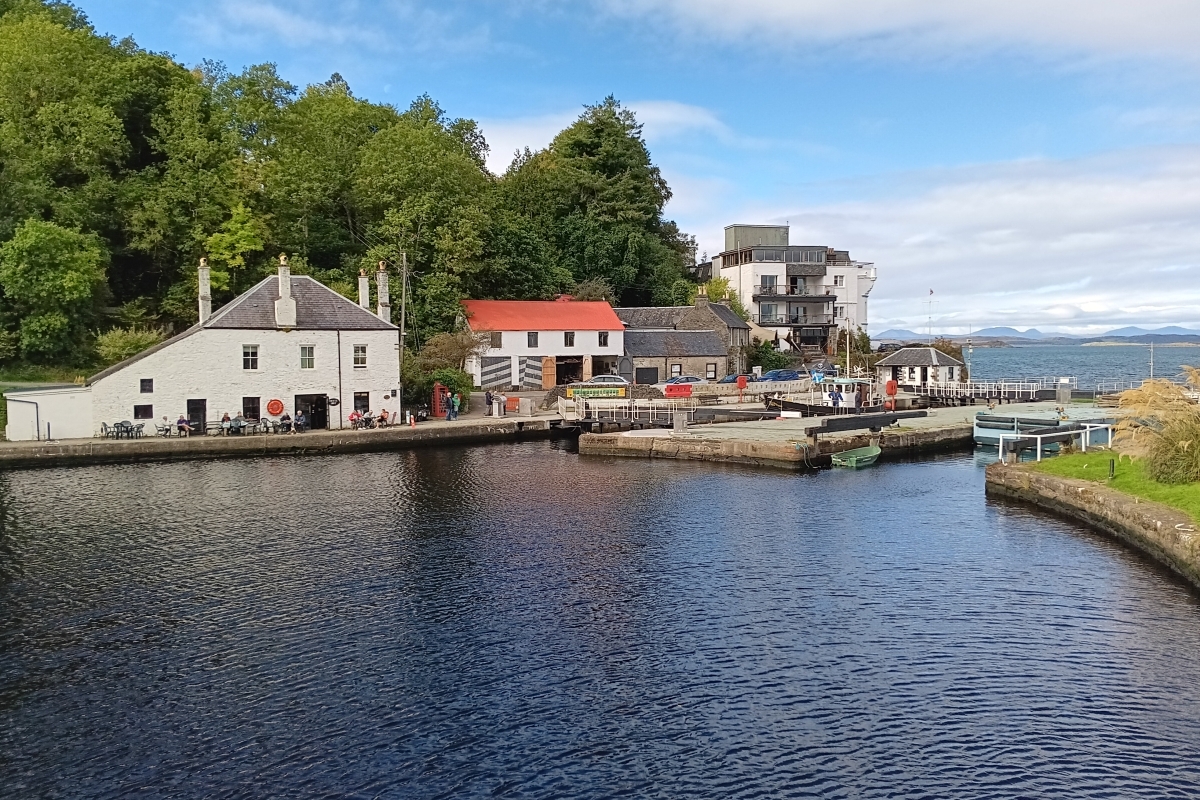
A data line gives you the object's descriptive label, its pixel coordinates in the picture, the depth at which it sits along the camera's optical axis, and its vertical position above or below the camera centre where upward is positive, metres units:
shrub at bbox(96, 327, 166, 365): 45.03 +3.16
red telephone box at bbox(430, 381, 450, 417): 48.69 -0.15
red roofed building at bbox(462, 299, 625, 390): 57.94 +3.52
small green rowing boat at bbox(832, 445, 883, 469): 37.16 -2.99
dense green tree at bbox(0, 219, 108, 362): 45.38 +6.41
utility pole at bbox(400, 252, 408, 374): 52.92 +6.70
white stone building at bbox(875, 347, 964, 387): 58.84 +1.14
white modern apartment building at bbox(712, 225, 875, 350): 81.94 +9.33
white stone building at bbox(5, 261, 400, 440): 39.50 +1.45
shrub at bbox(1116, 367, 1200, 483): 23.75 -1.44
